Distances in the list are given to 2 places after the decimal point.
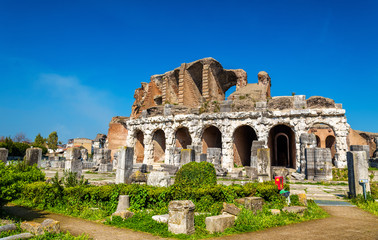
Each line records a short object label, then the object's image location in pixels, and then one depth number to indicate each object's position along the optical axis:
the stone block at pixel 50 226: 4.88
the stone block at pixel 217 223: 5.22
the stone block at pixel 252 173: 14.47
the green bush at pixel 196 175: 8.37
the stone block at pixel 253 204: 6.40
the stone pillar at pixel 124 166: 12.19
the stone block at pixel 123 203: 6.88
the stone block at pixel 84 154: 30.71
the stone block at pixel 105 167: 21.72
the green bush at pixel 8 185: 5.72
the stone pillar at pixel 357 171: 8.97
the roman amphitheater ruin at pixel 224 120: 19.50
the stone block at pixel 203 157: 17.23
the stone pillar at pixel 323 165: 14.51
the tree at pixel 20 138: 69.69
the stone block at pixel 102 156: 23.33
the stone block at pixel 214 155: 18.03
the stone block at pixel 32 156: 13.52
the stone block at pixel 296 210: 6.57
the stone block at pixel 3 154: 12.65
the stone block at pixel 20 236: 4.45
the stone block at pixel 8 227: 4.90
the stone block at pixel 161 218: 5.70
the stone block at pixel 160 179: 9.99
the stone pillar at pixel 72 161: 13.37
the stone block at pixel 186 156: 15.11
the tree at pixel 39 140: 55.42
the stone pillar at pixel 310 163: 14.77
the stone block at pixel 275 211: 6.51
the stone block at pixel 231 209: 5.97
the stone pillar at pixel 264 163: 10.86
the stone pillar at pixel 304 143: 17.27
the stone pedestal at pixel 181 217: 5.02
